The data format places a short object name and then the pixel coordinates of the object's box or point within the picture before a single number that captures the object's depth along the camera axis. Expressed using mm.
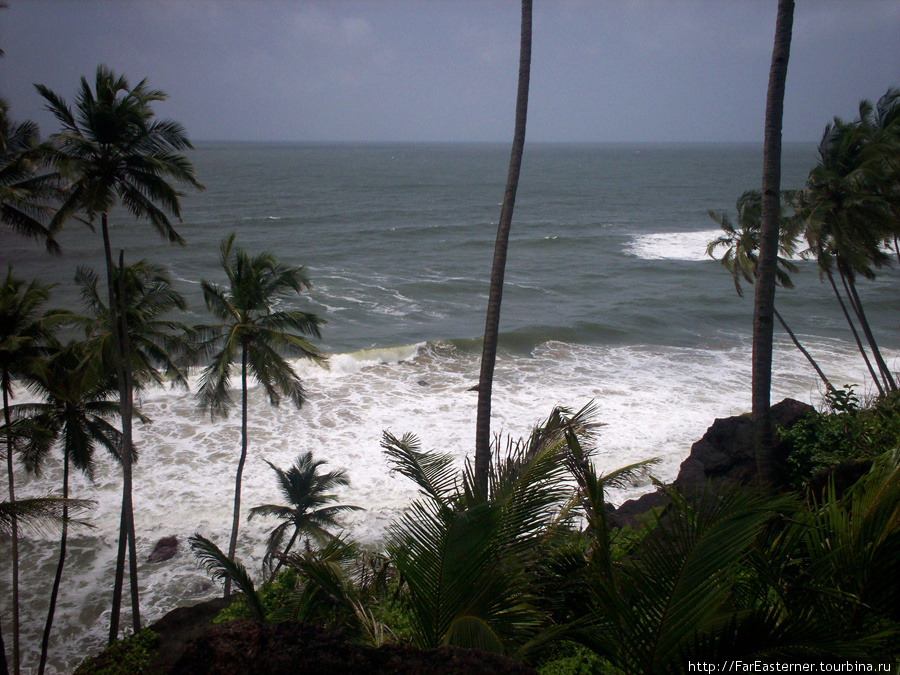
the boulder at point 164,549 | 14328
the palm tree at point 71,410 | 11625
